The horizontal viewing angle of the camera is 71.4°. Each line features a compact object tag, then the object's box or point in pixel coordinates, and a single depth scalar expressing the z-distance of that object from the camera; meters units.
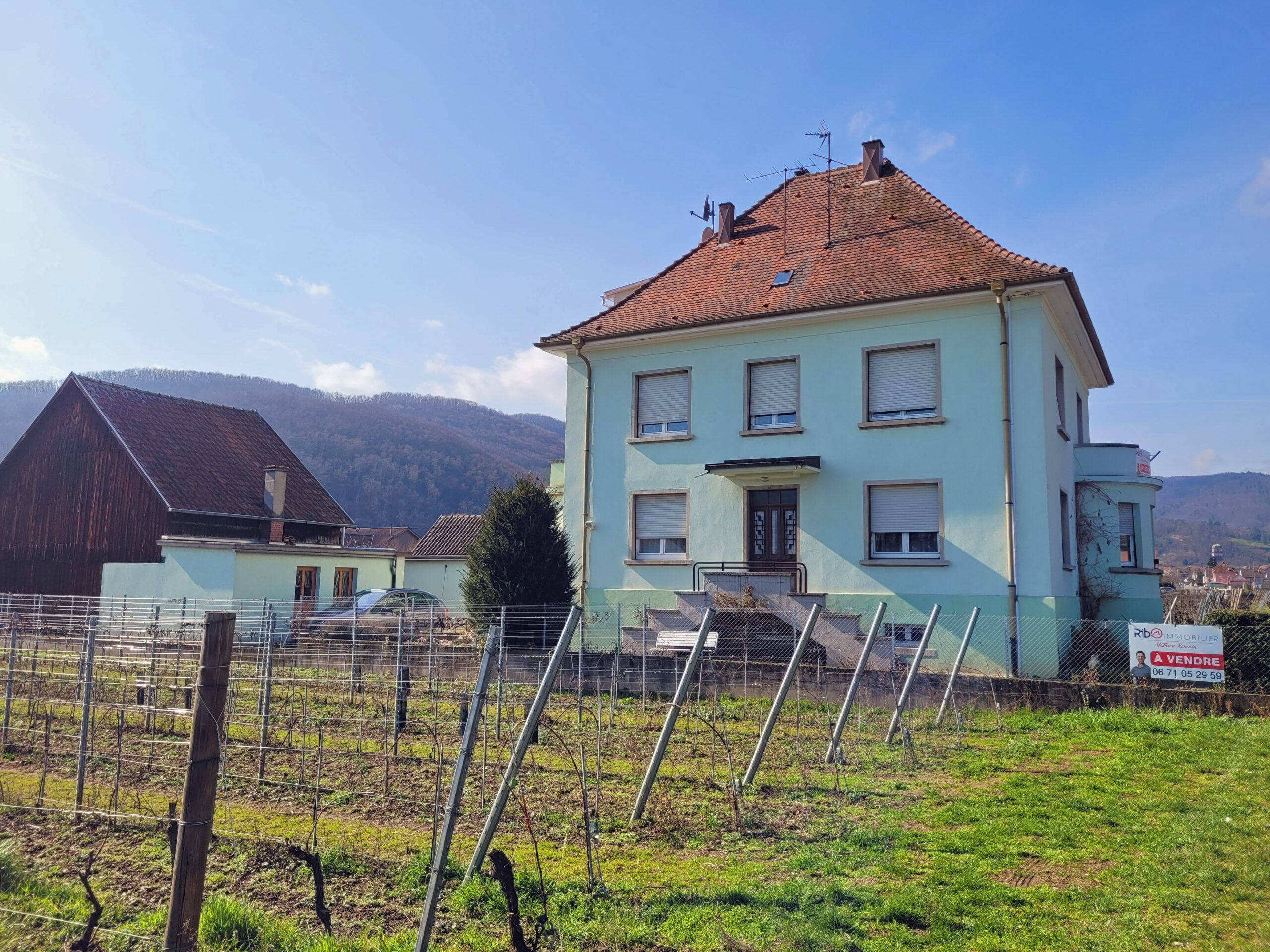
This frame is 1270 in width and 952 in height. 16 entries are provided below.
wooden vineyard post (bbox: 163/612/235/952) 4.45
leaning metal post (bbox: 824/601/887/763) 9.43
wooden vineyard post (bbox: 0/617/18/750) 10.24
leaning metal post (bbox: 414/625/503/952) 4.50
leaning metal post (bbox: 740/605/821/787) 8.22
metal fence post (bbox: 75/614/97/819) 7.82
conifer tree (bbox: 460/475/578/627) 18.72
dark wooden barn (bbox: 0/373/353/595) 30.44
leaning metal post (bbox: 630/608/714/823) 7.24
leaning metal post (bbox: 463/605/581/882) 5.65
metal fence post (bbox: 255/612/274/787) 8.42
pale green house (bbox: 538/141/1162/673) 17.42
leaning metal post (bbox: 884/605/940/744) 10.73
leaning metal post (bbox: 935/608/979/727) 12.27
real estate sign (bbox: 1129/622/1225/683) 13.18
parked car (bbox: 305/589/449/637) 19.62
